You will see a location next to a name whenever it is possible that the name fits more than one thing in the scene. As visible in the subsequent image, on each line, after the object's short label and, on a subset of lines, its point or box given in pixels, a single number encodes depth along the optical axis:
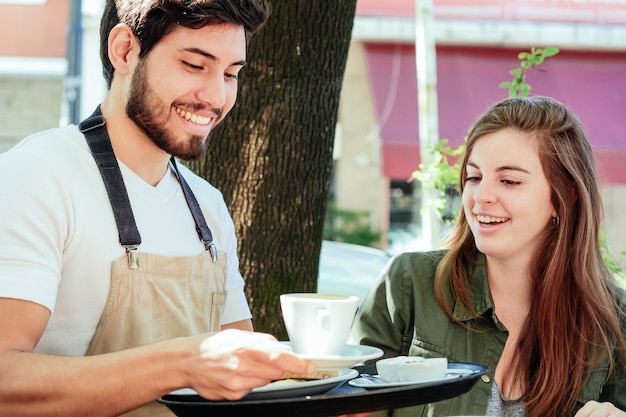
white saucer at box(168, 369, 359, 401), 1.71
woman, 2.30
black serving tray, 1.67
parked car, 4.41
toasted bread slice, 1.73
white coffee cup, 1.75
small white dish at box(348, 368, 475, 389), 1.76
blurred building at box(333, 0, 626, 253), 11.14
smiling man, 1.72
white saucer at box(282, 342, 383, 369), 1.71
